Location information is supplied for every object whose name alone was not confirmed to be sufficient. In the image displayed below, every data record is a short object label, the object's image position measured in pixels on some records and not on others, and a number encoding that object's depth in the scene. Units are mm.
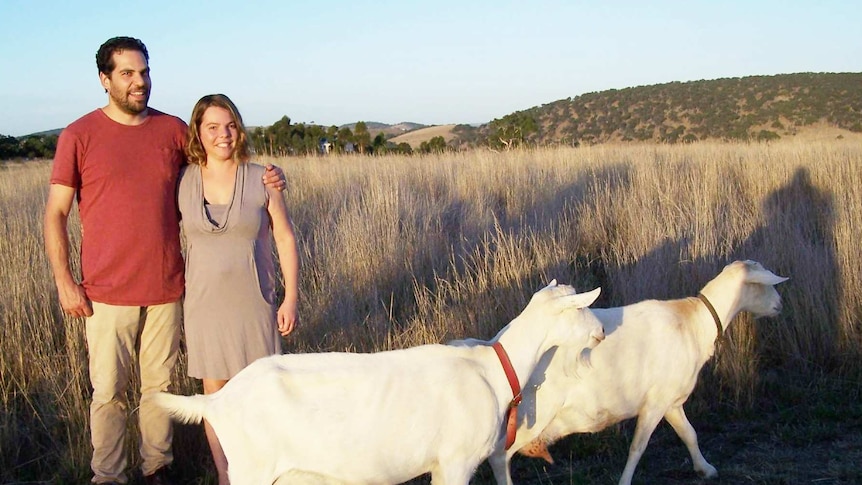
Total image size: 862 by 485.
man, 3818
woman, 3760
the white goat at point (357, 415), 3031
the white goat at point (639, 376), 4191
